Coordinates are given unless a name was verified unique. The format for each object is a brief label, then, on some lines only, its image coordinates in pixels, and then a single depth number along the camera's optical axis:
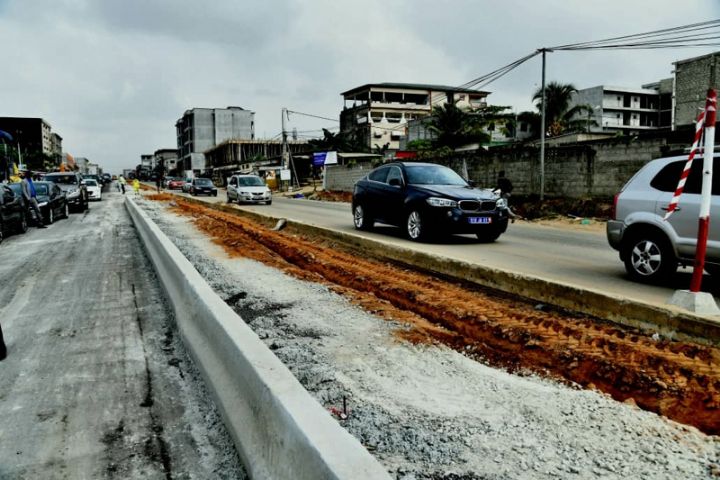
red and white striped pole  5.09
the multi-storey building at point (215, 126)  123.81
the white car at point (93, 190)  36.09
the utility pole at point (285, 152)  51.06
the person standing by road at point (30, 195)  16.03
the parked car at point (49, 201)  16.89
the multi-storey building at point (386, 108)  78.62
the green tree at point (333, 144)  66.94
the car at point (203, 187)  44.47
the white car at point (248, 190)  30.36
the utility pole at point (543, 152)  19.58
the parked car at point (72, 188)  23.77
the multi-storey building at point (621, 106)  69.19
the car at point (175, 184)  68.62
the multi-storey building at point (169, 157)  160.75
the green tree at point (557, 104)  49.27
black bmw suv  11.43
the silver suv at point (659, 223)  6.62
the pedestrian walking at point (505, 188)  18.02
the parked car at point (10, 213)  13.75
